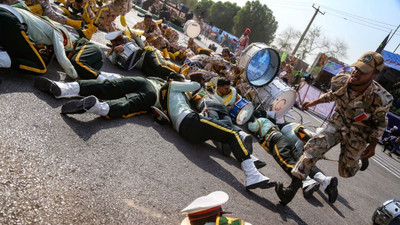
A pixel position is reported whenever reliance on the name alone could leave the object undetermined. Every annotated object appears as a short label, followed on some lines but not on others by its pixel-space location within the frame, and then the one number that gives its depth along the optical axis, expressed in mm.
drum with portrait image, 5609
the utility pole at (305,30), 26875
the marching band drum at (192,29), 10727
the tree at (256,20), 45116
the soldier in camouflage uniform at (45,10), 5297
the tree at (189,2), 65425
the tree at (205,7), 54000
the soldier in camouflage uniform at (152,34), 7480
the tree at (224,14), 49853
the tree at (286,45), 43788
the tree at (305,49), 40531
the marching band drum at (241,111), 4793
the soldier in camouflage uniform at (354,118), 2559
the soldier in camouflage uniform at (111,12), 7047
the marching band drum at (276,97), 5883
